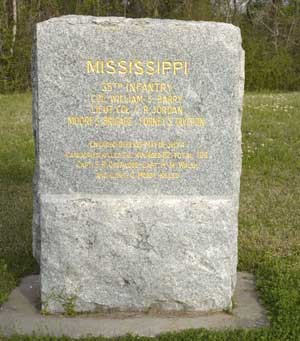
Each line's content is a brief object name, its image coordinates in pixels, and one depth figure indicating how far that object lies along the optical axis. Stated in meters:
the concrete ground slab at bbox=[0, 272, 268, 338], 3.93
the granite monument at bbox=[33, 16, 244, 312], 3.98
